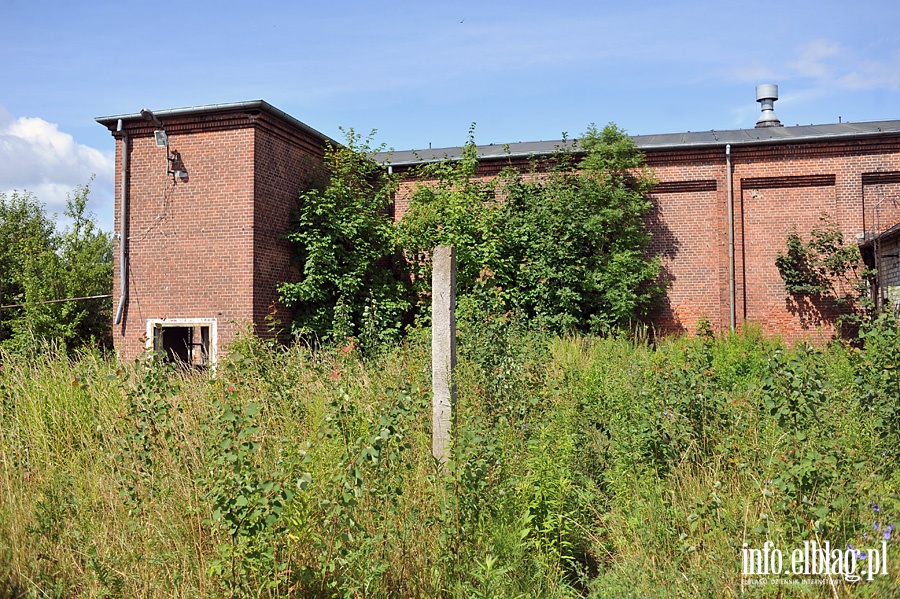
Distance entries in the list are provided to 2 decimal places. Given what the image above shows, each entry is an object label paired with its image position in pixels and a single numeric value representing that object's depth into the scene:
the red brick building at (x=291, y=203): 12.99
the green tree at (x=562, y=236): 14.81
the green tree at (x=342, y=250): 13.62
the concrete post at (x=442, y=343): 4.79
